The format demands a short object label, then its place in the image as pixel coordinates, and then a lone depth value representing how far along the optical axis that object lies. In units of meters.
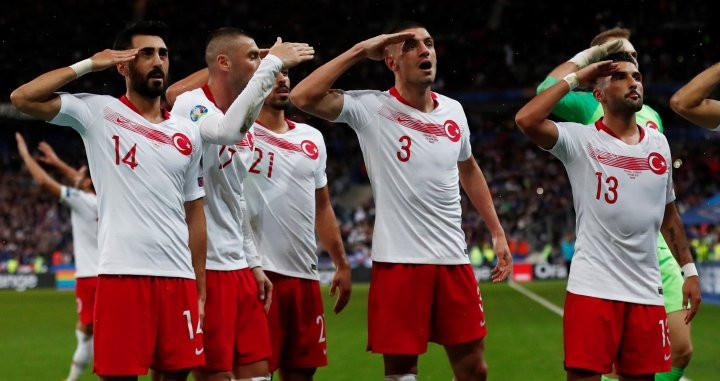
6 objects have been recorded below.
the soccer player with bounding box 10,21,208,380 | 10.30
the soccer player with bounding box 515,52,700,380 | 11.37
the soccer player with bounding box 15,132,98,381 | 19.94
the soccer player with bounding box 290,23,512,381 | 12.29
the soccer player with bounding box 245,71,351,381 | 12.91
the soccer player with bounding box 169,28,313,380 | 11.54
